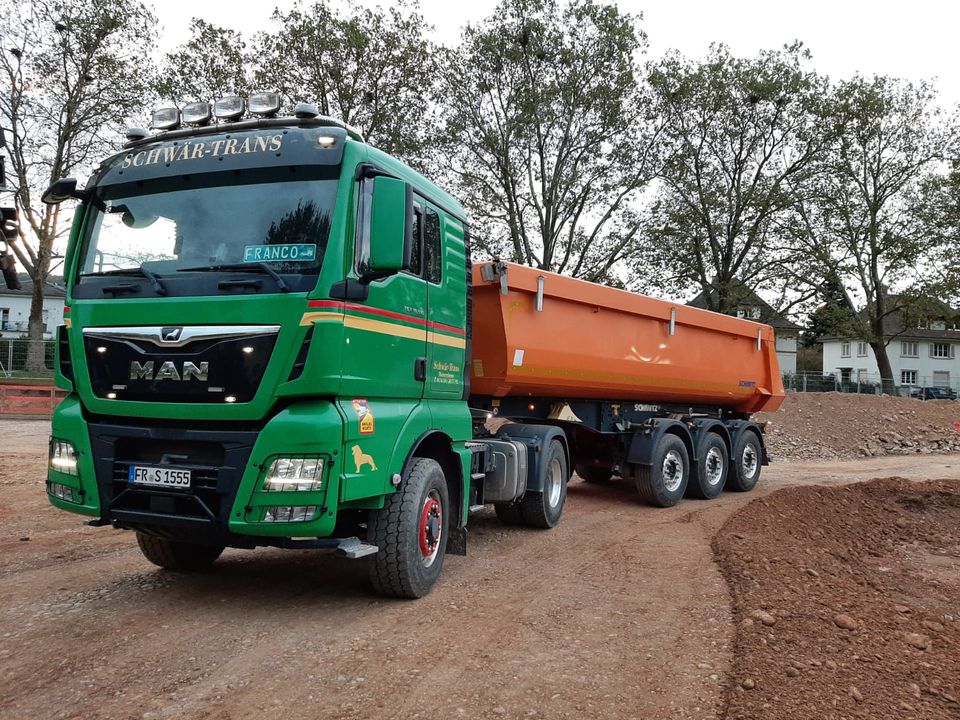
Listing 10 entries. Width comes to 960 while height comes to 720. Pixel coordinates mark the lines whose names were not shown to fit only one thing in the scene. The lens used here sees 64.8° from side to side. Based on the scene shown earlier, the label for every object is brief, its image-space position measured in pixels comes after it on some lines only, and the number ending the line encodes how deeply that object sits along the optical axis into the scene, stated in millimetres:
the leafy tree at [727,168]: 29750
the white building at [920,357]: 60500
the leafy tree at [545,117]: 26406
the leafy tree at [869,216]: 31484
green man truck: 4469
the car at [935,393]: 39156
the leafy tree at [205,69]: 24797
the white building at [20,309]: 59156
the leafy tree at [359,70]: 24812
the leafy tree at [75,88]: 26484
